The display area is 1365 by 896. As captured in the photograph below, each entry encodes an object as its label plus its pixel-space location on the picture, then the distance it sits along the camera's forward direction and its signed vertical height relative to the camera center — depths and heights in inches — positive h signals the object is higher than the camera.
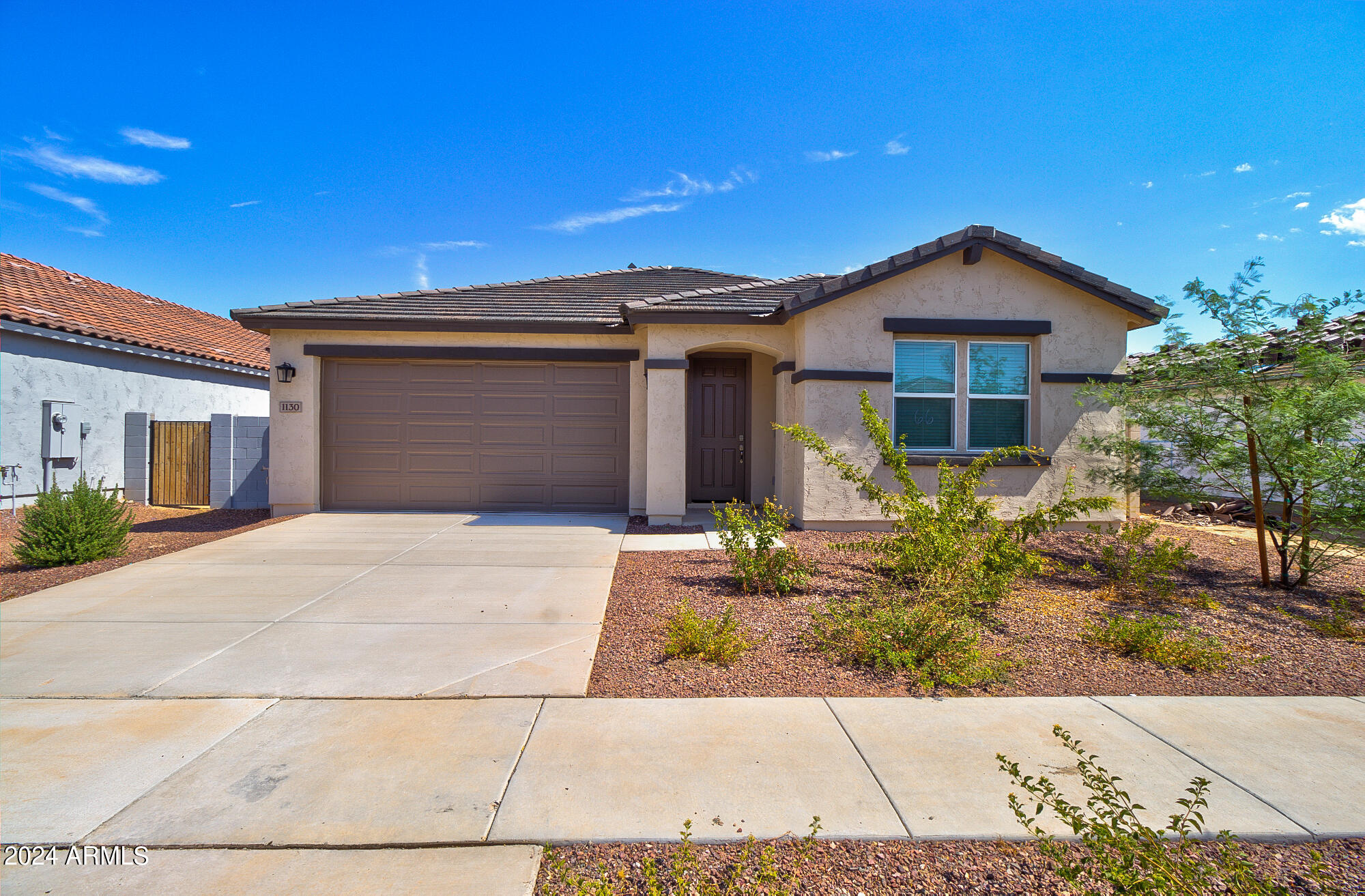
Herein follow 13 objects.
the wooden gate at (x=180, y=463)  503.5 -18.4
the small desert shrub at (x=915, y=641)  168.7 -53.5
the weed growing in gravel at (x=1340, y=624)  203.8 -54.6
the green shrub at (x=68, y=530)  286.4 -41.0
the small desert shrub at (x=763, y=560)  238.7 -41.6
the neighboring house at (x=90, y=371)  459.8 +56.4
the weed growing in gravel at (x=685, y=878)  93.0 -63.5
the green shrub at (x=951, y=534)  209.3 -29.1
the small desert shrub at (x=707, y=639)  179.2 -54.2
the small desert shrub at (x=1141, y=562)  247.4 -44.7
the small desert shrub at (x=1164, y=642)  179.8 -54.7
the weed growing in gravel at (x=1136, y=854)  85.0 -56.7
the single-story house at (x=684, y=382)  361.4 +39.8
